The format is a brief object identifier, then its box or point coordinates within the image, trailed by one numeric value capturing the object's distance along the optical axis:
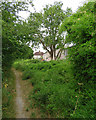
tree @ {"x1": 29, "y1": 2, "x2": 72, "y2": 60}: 15.87
